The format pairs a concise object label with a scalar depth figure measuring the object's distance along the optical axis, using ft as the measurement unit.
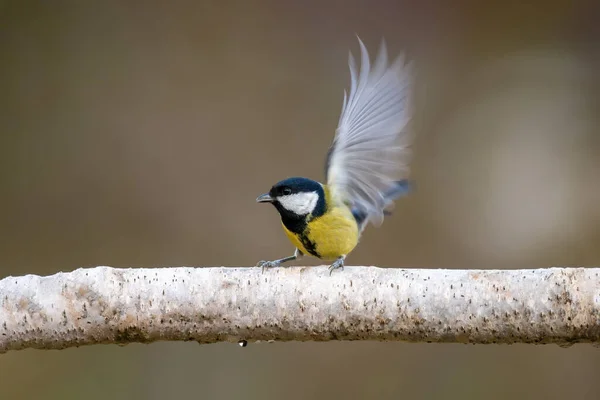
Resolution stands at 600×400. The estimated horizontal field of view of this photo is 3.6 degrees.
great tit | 13.47
